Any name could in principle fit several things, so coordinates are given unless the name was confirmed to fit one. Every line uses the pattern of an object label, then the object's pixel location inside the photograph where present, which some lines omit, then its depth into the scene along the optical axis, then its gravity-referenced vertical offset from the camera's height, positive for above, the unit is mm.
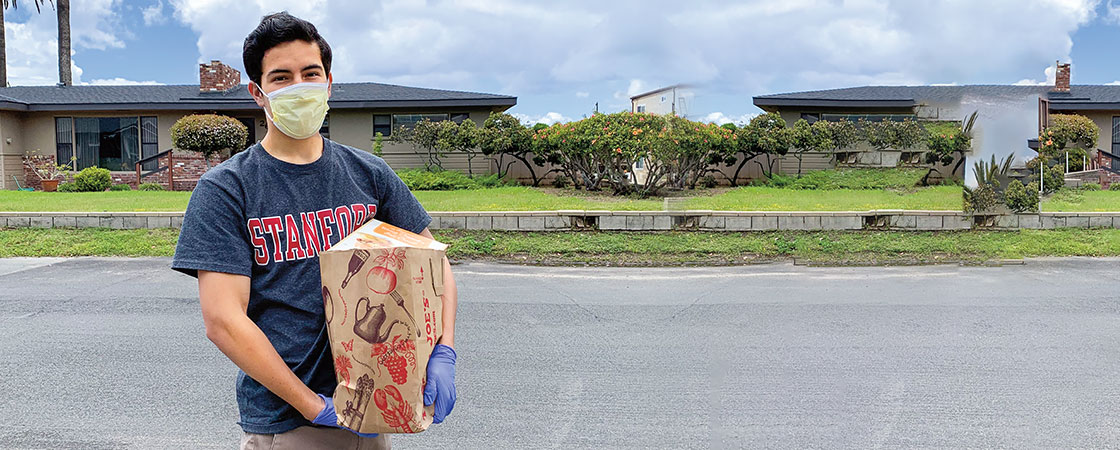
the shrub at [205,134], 20438 +1766
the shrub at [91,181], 21281 +615
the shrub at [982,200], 11797 -55
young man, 1890 -91
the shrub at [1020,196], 11883 -4
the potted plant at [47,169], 21562 +1018
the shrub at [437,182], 19734 +471
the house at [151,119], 22922 +2490
